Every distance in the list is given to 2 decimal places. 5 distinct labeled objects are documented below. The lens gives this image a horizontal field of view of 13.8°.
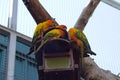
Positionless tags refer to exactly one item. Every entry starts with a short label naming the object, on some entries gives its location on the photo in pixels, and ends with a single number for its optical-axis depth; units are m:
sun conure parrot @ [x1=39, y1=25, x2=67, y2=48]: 2.32
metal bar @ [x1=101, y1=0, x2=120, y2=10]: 4.51
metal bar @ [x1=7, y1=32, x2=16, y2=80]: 3.61
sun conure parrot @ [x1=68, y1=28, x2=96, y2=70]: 2.35
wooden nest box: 2.31
